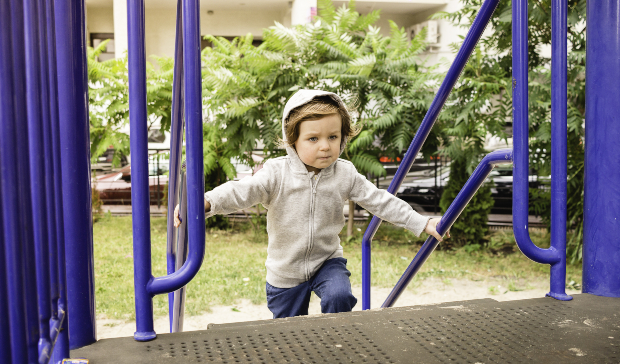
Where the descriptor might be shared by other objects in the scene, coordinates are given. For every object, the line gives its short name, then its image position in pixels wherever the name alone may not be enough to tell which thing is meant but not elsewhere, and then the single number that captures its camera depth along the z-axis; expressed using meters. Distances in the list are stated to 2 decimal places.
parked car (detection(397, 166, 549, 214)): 7.12
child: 2.06
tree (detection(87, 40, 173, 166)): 6.04
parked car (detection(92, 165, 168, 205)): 8.14
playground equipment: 0.87
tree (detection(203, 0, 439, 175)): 5.51
